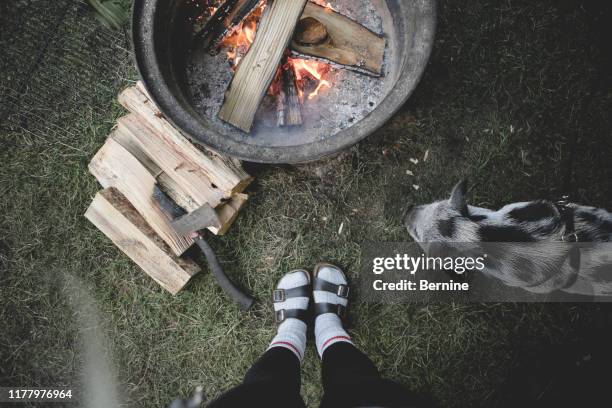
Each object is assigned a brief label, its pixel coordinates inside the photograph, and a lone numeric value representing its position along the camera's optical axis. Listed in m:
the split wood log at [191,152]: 2.43
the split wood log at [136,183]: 2.54
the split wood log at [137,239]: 2.66
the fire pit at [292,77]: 2.29
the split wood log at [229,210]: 2.61
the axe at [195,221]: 2.51
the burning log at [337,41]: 2.26
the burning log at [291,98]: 2.35
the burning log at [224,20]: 2.29
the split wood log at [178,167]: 2.48
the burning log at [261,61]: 2.14
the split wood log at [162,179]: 2.54
